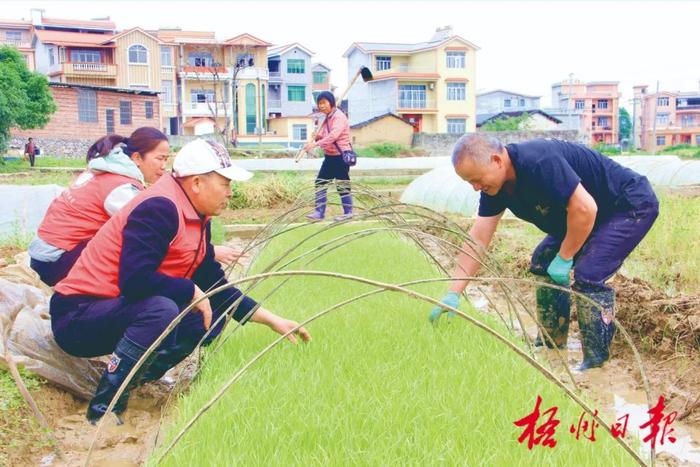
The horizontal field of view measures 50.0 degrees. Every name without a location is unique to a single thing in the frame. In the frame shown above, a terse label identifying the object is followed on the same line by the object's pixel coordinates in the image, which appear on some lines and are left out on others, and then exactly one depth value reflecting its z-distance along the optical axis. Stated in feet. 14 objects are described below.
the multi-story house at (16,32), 151.43
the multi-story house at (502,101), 177.58
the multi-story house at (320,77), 176.86
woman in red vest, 11.05
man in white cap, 9.20
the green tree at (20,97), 77.36
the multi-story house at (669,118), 209.05
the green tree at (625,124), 230.62
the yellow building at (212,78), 126.82
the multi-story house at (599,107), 206.18
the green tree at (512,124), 124.77
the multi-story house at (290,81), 141.08
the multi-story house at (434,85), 133.28
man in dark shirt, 10.69
